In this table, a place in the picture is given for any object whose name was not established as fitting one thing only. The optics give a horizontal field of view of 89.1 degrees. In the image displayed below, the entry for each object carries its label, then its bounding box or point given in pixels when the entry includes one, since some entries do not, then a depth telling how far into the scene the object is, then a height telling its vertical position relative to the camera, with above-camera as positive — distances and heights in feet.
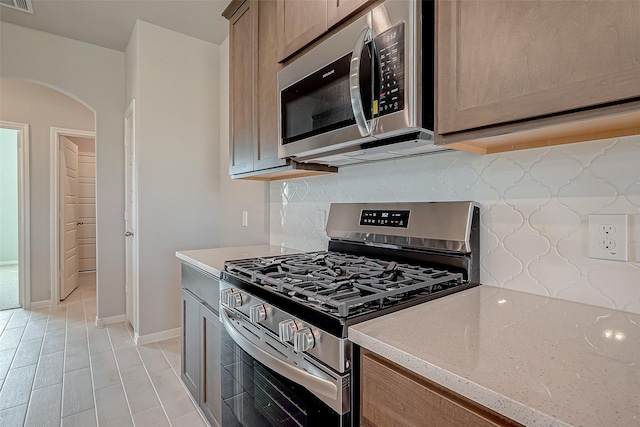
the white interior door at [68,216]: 12.82 -0.20
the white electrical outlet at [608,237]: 2.86 -0.24
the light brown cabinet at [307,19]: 3.96 +2.58
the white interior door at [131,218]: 9.23 -0.22
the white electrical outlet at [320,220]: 6.11 -0.18
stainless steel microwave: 3.18 +1.37
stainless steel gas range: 2.71 -0.84
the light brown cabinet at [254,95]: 5.41 +2.13
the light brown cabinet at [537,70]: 2.14 +1.06
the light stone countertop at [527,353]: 1.58 -0.92
